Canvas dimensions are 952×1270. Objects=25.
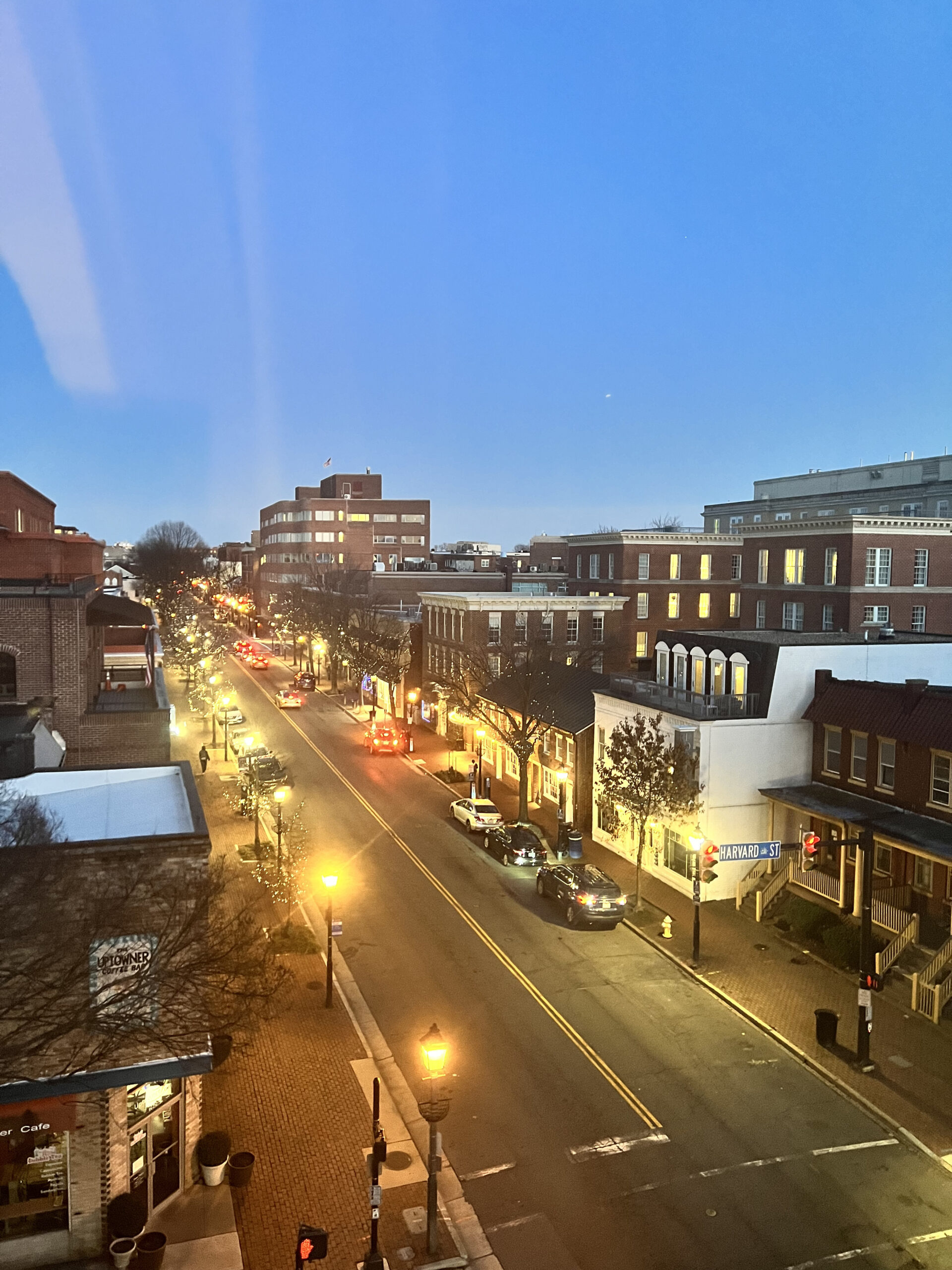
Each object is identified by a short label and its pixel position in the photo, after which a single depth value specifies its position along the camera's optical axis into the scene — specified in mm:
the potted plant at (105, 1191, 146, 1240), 12852
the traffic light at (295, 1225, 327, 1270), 11344
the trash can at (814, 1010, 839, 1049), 19250
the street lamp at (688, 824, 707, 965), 23516
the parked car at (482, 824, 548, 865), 31688
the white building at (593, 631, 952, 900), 28172
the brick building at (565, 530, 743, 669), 67688
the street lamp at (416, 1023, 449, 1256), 13109
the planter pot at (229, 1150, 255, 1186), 14531
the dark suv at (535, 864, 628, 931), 25625
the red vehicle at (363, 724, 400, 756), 51219
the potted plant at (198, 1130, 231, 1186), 14625
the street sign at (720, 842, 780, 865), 22609
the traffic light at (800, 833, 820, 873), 19594
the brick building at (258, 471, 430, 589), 129750
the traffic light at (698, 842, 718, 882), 23516
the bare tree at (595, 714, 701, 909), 27109
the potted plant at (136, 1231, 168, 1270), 12461
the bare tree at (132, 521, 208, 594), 148000
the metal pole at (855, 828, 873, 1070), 18438
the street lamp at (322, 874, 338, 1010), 20828
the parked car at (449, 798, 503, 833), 35125
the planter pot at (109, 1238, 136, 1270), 12742
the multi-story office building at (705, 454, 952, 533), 89875
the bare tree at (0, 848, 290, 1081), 10719
